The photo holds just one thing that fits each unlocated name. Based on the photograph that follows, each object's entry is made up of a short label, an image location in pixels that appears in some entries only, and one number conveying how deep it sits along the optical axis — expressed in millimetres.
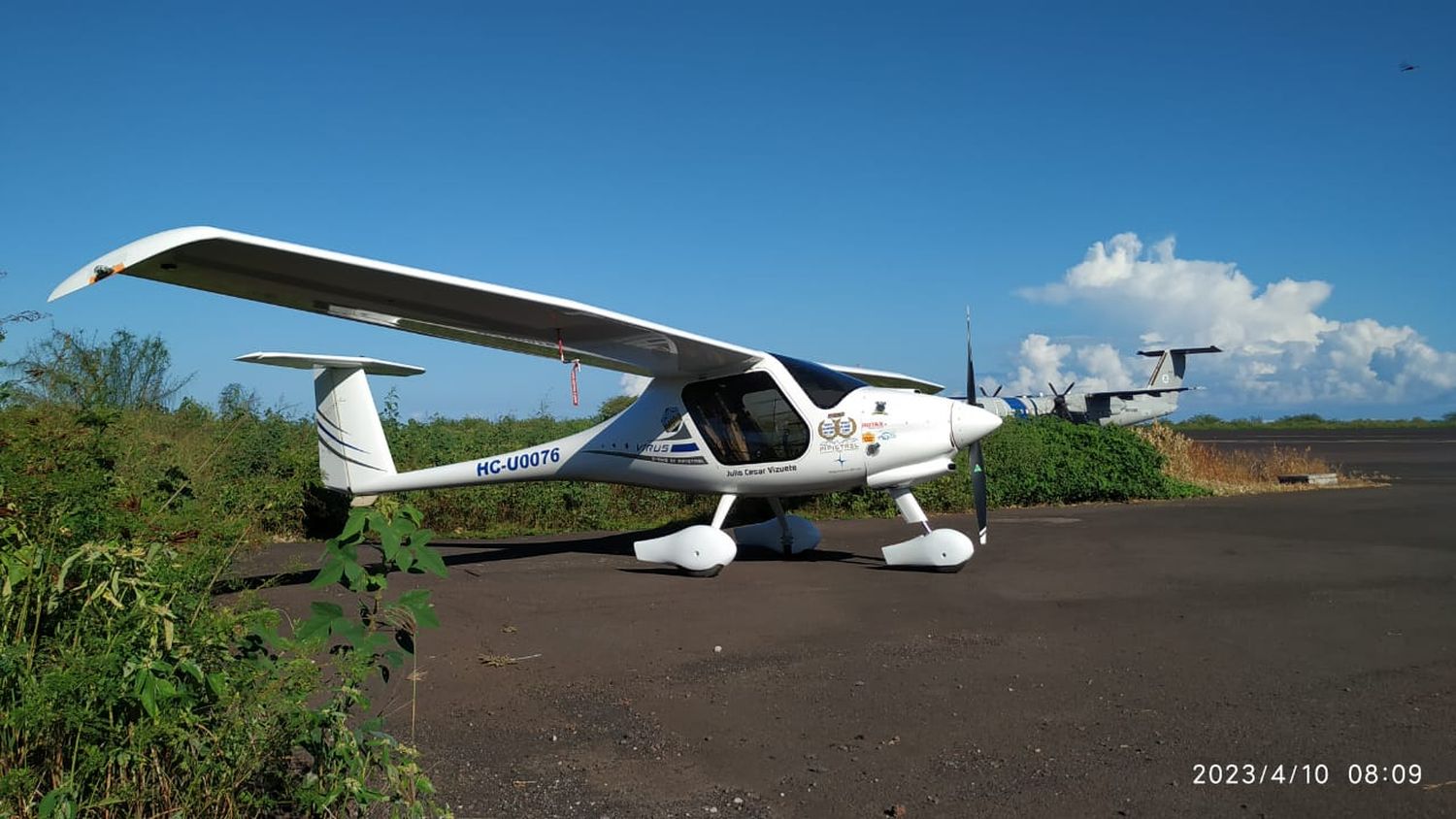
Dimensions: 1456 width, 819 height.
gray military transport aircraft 44688
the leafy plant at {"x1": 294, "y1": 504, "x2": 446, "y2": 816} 2697
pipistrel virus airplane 8188
